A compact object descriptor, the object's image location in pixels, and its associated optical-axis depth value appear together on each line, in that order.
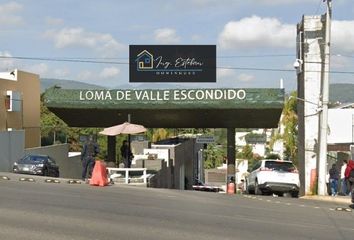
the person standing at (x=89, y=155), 22.72
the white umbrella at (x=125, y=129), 24.65
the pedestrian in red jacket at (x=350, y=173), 18.56
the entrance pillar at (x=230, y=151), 40.16
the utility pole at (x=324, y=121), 23.72
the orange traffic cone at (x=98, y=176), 19.91
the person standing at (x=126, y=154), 26.05
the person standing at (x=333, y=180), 24.02
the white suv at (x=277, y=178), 23.06
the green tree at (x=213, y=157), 92.85
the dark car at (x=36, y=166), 30.86
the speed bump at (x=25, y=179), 21.26
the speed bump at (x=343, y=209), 16.91
